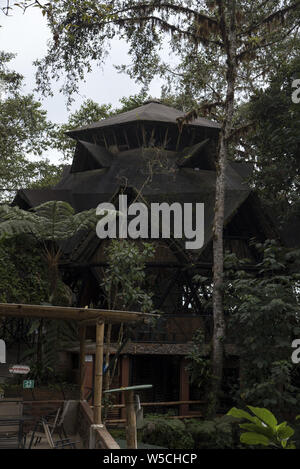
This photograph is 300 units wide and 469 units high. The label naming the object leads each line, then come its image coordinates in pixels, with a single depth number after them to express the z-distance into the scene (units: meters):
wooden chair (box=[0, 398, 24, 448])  10.26
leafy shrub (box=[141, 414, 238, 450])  16.11
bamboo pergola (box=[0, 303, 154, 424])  10.36
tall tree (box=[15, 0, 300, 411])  19.09
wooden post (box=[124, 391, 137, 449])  8.73
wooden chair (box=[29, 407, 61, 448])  11.51
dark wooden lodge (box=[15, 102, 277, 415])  20.67
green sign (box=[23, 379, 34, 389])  13.09
